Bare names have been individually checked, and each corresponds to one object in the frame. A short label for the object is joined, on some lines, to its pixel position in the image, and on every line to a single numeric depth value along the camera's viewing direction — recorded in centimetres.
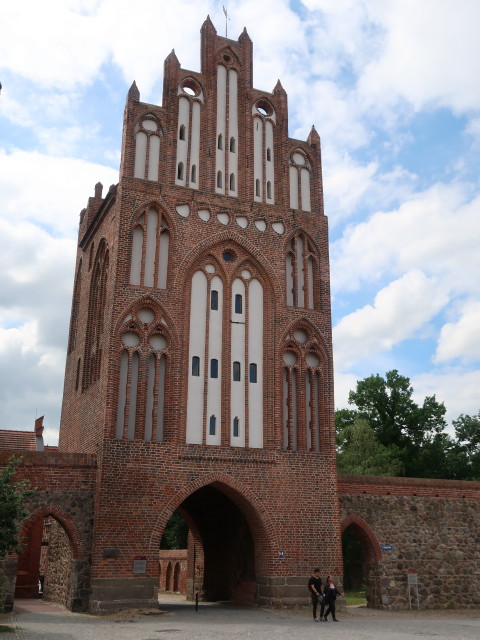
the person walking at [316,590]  1705
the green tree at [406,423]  4059
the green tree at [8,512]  1380
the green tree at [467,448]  4000
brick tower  1886
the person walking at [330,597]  1703
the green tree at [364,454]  3669
